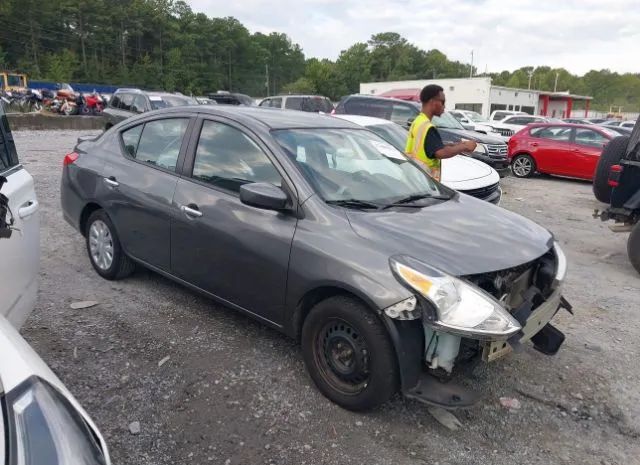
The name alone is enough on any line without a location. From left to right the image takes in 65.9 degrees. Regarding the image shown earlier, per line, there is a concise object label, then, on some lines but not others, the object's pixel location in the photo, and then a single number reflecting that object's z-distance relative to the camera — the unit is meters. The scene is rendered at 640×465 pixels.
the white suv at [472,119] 20.69
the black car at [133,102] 13.89
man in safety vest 4.78
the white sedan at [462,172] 6.44
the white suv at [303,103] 17.25
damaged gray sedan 2.61
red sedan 12.36
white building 48.41
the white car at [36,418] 1.20
